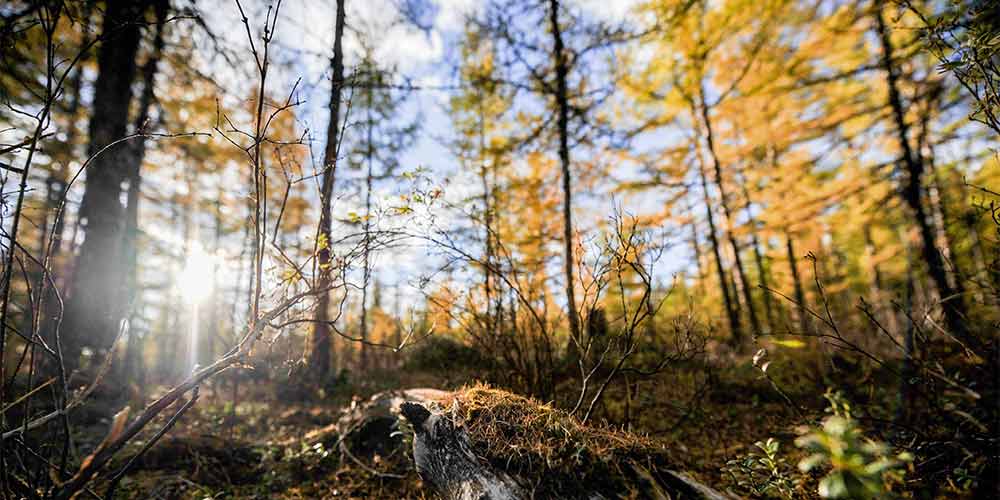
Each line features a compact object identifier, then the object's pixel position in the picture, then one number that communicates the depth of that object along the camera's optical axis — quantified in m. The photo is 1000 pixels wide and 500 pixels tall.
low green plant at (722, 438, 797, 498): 2.32
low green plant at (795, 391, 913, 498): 1.22
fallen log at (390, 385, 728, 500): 2.14
